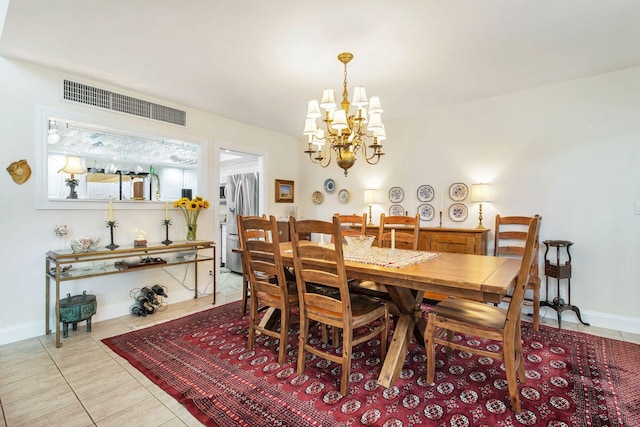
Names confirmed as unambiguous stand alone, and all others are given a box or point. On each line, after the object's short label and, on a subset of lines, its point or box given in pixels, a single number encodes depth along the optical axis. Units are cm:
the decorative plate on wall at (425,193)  422
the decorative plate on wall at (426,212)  421
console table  272
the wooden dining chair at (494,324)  170
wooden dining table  168
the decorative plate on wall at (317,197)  538
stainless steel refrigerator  523
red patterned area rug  170
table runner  216
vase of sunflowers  372
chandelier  246
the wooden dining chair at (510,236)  342
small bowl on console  285
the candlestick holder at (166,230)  356
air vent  306
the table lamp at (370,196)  455
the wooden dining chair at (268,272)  227
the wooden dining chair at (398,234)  309
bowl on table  257
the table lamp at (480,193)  360
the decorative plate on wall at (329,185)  521
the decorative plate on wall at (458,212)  397
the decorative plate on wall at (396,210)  446
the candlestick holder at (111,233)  307
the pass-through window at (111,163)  316
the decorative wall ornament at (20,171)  274
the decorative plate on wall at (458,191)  396
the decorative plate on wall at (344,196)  503
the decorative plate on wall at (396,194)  447
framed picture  530
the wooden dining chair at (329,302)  190
